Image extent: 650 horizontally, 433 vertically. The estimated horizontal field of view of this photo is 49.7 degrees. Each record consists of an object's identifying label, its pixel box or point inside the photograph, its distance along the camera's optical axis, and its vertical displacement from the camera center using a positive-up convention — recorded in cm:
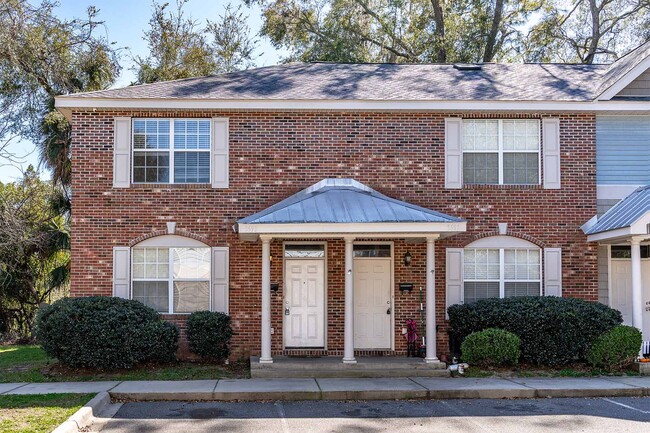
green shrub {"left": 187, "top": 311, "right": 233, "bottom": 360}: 1416 -153
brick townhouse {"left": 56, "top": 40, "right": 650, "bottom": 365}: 1501 +141
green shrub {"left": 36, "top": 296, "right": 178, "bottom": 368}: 1280 -139
